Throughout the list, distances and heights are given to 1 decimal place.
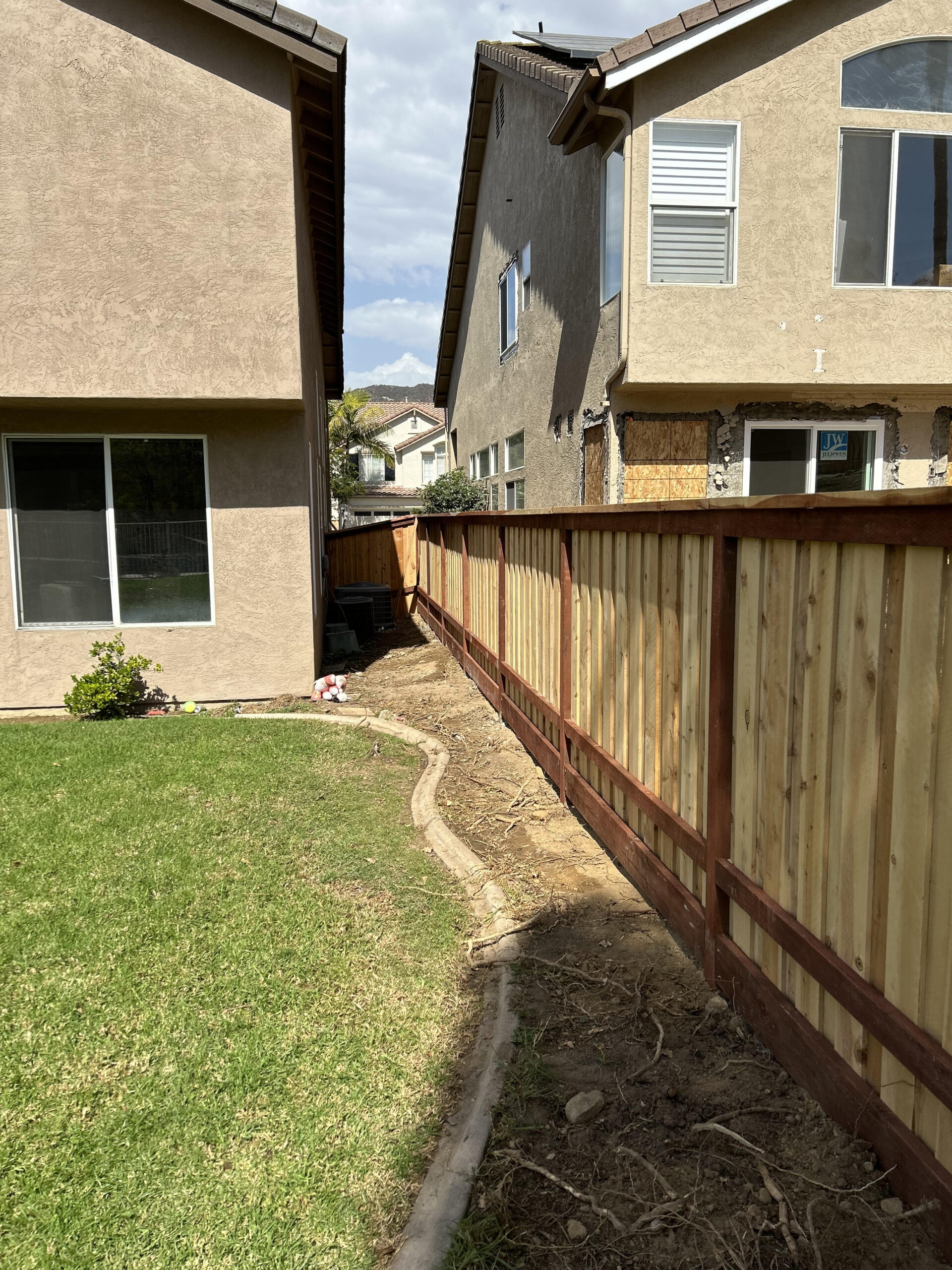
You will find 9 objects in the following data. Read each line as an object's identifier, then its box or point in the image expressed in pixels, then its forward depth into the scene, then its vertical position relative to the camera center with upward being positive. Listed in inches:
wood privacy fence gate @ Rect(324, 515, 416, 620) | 695.1 -23.9
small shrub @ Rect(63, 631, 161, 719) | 328.5 -62.6
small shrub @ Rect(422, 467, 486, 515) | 743.1 +27.7
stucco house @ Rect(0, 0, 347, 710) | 307.4 +70.3
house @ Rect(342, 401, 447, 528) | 1974.7 +167.3
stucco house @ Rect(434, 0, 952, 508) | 354.9 +122.9
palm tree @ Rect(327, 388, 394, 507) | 1724.9 +186.4
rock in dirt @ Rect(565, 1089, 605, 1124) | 106.3 -74.2
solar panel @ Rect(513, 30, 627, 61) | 445.4 +278.8
